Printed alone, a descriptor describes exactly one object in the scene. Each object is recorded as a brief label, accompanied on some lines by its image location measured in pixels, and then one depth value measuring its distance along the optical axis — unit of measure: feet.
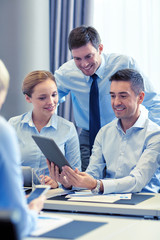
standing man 10.91
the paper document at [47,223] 5.15
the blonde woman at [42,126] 10.16
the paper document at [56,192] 8.14
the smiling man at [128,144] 8.63
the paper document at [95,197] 7.40
